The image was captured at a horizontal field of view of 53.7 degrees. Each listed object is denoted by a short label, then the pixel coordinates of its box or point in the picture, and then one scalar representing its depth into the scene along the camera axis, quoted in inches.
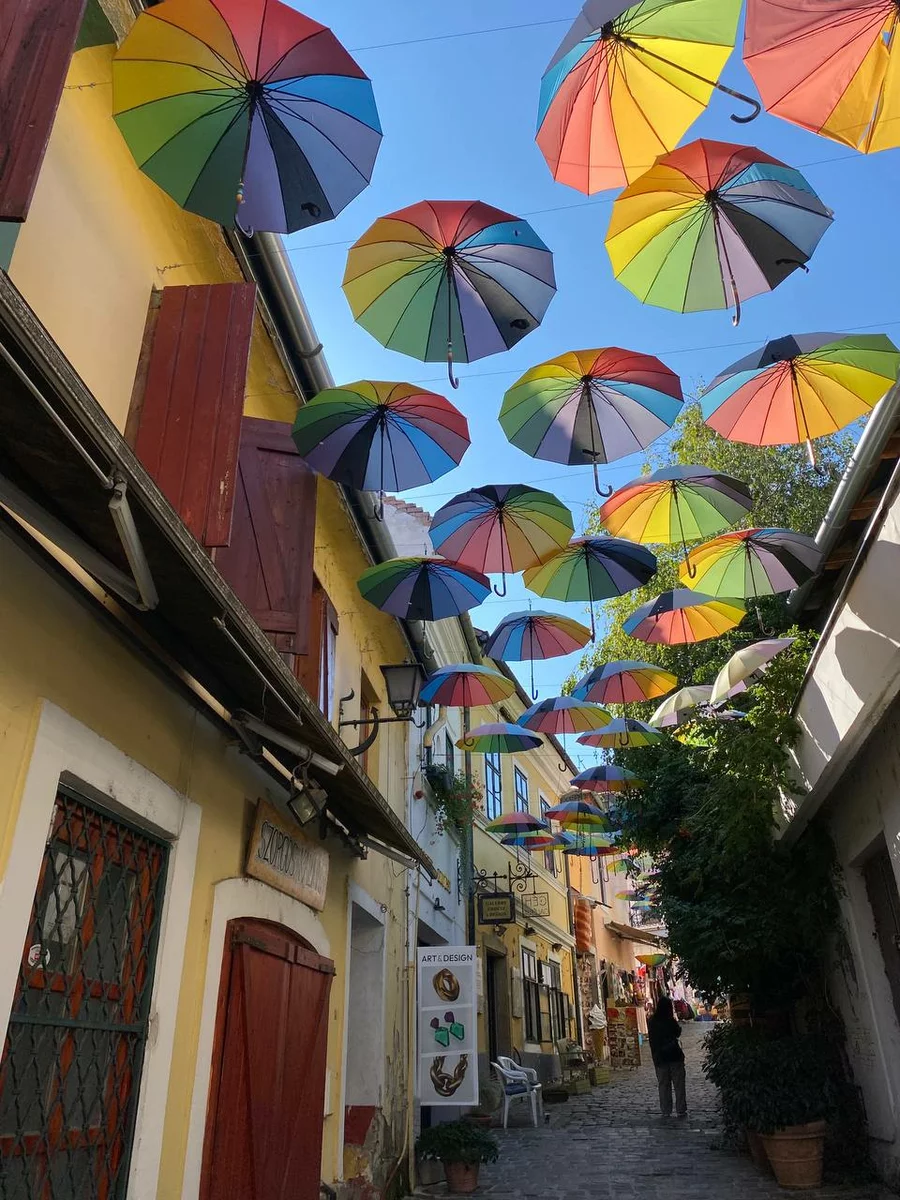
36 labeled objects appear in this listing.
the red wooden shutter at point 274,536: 218.2
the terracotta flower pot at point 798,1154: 318.0
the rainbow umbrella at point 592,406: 241.3
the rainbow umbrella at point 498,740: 470.9
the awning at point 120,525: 104.8
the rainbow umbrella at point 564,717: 420.8
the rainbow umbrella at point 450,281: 202.2
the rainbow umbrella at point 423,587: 307.3
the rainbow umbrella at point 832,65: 149.8
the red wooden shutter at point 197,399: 176.7
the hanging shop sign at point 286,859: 222.5
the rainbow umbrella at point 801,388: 235.6
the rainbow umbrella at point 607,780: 459.8
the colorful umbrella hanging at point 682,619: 351.6
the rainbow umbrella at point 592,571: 313.9
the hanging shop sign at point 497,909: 566.3
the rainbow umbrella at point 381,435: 237.6
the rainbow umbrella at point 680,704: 409.4
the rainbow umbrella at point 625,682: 394.9
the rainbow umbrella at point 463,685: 388.8
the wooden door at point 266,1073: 192.2
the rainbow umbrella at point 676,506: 294.7
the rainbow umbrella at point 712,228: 188.4
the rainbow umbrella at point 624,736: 432.5
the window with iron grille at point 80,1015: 130.2
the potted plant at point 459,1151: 346.0
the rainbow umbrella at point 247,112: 161.8
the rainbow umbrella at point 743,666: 339.0
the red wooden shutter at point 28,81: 112.0
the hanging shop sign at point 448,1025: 361.4
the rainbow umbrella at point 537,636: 366.0
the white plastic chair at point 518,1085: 534.2
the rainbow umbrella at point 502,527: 288.7
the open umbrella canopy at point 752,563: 311.1
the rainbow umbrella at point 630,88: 167.6
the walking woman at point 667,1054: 517.7
